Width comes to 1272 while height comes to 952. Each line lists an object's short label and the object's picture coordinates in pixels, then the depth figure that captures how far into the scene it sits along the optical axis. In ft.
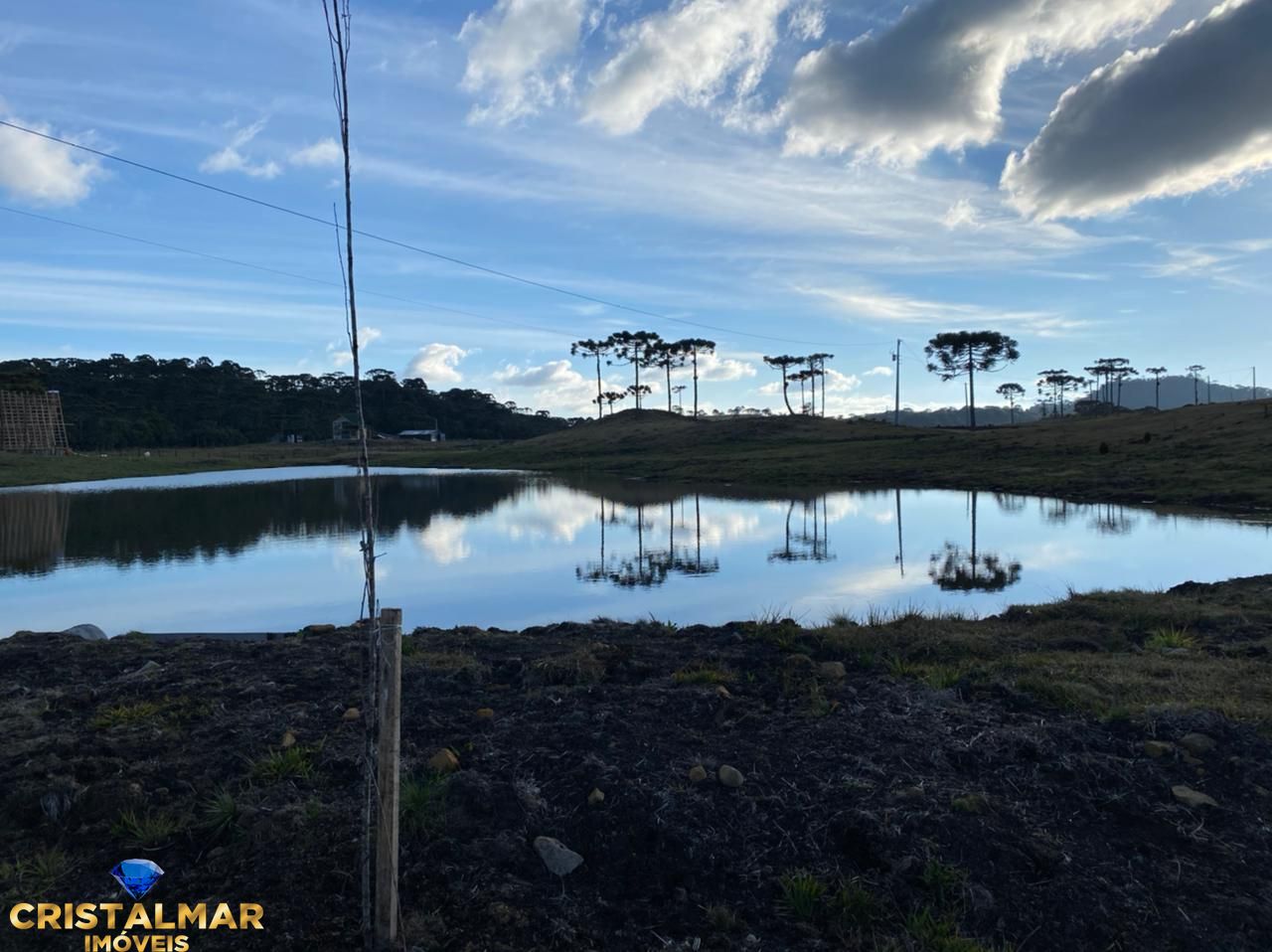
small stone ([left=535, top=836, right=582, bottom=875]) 14.38
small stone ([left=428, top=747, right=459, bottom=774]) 17.43
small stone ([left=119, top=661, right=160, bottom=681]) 25.47
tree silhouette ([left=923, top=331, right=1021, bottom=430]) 276.74
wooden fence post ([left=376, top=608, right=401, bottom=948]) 12.00
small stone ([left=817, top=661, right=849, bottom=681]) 24.42
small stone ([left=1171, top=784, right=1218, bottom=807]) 16.06
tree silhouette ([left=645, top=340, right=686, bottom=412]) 395.14
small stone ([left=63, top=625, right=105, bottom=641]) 33.47
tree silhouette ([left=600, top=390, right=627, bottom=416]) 426.10
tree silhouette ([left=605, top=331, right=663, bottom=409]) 395.14
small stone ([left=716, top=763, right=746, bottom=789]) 16.83
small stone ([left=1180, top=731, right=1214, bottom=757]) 18.21
